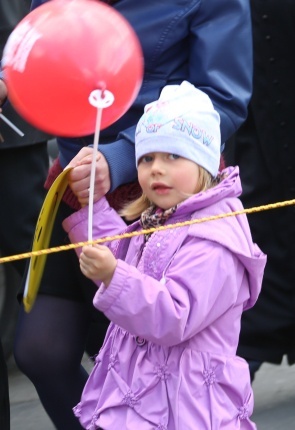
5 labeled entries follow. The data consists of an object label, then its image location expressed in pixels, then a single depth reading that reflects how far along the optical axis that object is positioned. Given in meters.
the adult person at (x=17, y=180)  8.81
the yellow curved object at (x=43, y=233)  6.66
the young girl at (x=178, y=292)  5.95
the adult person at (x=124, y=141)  6.84
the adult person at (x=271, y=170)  9.02
